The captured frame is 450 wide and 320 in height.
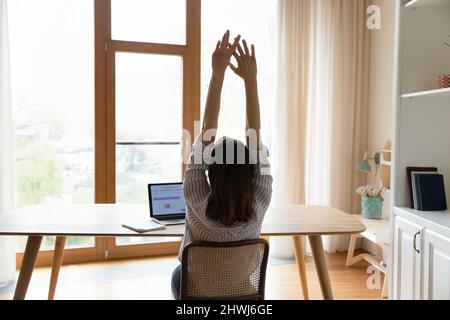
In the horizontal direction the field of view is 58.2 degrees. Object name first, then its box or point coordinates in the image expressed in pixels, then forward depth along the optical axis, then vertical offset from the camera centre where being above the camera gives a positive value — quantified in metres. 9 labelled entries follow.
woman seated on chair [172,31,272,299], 1.56 -0.18
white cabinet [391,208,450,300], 1.93 -0.62
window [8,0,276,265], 3.61 +0.42
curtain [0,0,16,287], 3.23 -0.17
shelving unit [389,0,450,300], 2.27 +0.15
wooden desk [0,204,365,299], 2.08 -0.49
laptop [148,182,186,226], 2.38 -0.41
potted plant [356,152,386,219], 3.58 -0.57
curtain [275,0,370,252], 3.93 +0.37
